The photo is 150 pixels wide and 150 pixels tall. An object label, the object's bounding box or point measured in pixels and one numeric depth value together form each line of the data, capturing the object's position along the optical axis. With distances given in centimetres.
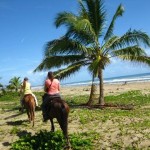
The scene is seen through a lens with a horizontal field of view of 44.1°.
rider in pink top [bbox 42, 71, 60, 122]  674
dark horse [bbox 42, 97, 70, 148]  628
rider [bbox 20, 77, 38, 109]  833
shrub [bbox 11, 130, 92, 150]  644
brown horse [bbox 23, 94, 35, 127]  816
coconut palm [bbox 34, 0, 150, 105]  1162
